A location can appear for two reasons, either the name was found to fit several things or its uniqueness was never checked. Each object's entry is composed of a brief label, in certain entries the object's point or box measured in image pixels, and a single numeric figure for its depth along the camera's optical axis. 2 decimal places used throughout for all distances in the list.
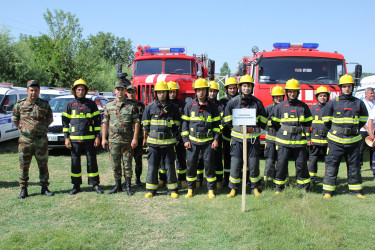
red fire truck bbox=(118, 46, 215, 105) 9.02
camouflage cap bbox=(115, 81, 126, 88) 5.59
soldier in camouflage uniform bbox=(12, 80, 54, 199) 5.46
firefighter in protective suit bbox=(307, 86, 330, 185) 6.34
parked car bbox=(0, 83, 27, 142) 9.93
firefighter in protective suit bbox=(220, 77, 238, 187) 6.29
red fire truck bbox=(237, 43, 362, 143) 8.12
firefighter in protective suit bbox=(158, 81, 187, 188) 6.25
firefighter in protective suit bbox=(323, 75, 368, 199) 5.45
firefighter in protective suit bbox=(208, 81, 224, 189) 6.27
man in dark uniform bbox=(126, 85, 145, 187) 6.34
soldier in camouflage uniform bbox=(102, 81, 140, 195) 5.64
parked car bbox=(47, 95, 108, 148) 9.09
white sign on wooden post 4.97
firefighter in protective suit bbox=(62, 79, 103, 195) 5.66
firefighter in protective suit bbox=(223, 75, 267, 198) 5.52
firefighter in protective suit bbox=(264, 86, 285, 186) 6.18
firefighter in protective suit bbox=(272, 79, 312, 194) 5.56
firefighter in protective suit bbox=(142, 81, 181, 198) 5.56
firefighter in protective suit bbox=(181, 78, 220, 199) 5.53
